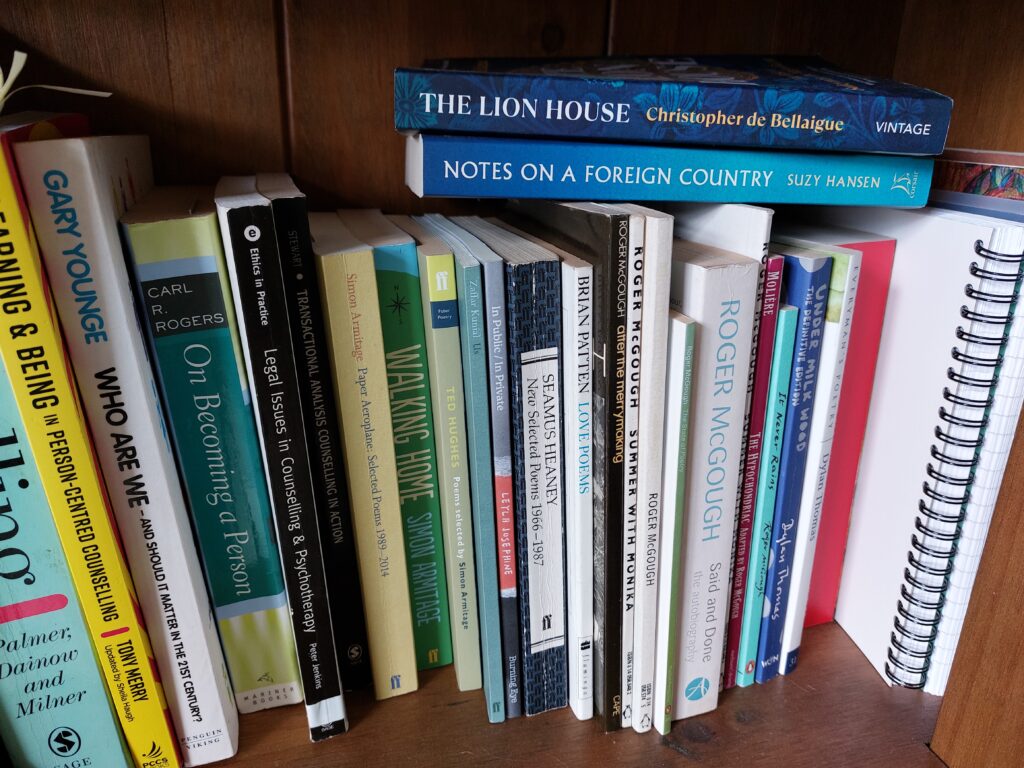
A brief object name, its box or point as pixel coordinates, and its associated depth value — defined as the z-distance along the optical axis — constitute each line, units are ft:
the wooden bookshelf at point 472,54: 1.77
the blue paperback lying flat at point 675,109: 1.57
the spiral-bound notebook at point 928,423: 1.72
